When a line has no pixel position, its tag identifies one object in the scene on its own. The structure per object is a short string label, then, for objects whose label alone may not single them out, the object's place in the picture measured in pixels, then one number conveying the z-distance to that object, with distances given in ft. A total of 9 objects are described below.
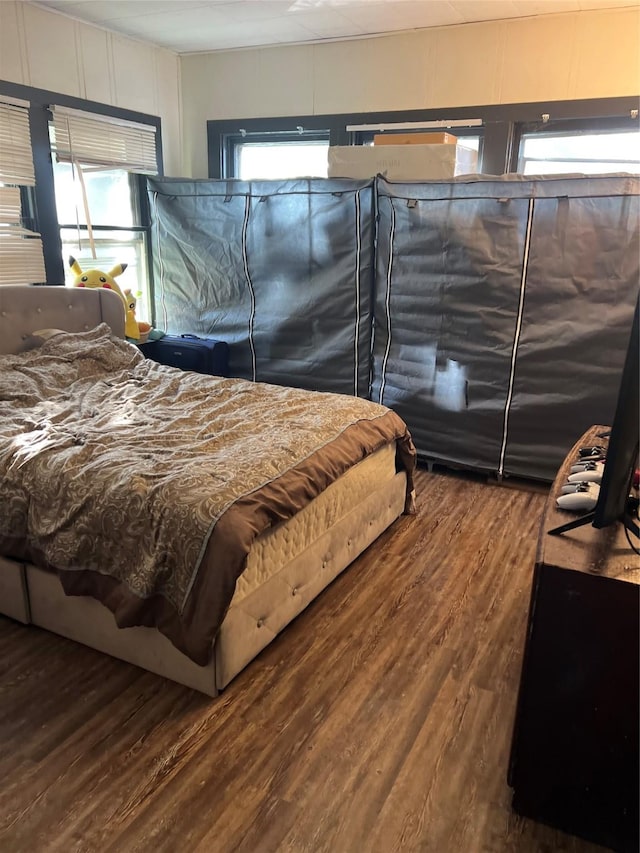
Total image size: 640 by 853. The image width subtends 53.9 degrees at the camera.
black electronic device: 4.78
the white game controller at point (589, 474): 6.41
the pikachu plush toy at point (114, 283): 13.39
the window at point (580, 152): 12.10
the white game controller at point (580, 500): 5.88
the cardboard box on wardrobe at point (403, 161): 11.95
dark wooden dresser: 4.76
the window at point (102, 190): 13.05
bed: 6.52
